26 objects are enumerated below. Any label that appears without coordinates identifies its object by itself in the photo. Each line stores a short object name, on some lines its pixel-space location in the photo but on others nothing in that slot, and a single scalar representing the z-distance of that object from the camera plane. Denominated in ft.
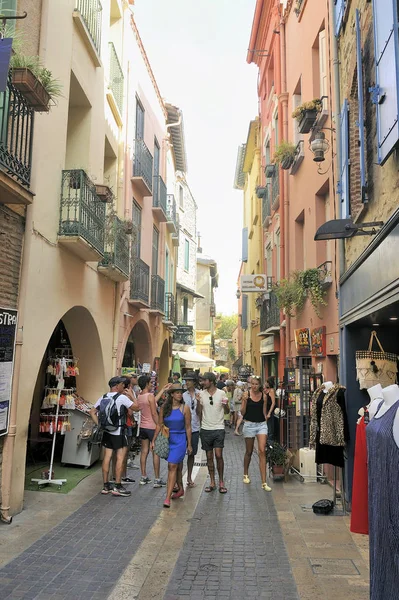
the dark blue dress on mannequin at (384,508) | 9.66
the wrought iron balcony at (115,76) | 40.16
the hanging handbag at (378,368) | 19.65
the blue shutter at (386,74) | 14.69
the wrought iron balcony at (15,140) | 20.29
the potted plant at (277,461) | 30.73
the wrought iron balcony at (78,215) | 27.86
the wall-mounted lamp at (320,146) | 30.09
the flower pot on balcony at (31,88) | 20.56
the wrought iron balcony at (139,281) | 46.06
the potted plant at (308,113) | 32.58
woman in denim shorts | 28.68
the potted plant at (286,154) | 42.45
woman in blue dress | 25.38
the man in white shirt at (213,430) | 27.99
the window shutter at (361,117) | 19.45
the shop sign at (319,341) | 32.86
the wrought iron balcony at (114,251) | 36.22
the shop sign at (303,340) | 36.47
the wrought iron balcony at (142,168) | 47.39
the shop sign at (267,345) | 57.62
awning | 82.84
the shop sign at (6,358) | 21.71
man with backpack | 26.58
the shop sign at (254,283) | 56.85
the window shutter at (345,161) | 24.34
